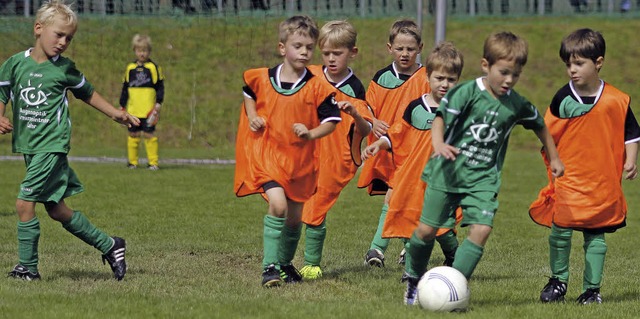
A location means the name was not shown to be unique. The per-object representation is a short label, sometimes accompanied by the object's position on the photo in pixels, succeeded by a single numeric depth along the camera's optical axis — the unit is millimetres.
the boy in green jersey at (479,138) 13969
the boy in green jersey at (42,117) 16078
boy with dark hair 15367
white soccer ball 13930
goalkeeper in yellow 37906
